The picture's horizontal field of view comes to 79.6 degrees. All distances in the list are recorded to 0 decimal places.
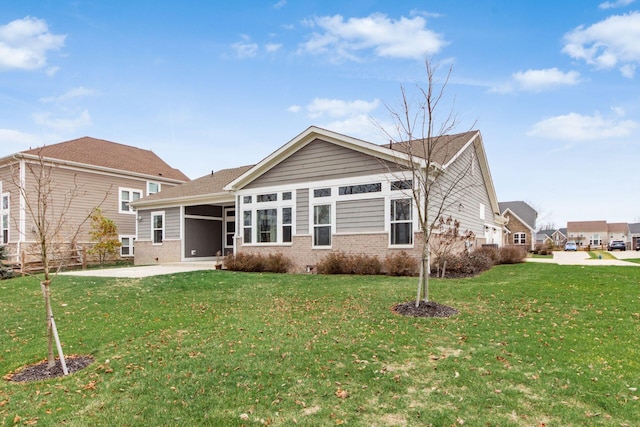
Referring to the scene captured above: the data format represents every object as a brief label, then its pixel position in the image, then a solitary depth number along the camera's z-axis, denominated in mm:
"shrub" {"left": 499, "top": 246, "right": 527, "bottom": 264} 20266
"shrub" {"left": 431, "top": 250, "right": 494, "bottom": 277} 13359
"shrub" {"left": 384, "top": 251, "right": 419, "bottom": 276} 13344
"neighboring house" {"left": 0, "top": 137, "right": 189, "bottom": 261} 21672
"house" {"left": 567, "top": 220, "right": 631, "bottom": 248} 76500
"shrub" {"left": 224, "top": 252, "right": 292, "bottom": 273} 16094
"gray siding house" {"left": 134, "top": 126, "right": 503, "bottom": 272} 14070
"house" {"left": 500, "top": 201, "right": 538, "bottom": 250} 44938
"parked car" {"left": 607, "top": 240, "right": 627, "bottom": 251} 52478
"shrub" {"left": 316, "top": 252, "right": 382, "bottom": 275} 13961
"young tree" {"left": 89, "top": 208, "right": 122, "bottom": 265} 21767
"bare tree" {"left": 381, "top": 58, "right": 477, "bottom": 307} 7965
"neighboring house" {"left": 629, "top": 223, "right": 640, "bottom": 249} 74350
